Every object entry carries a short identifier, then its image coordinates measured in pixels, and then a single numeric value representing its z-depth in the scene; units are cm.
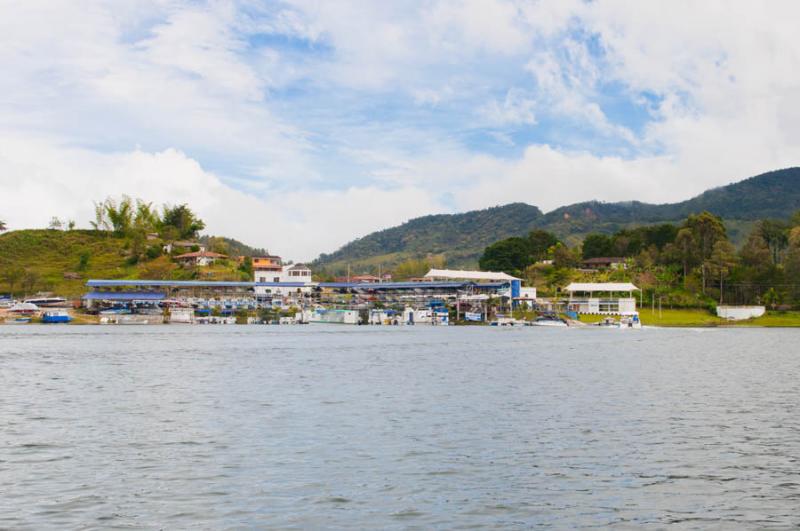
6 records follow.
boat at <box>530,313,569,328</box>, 11789
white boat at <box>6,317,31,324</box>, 11738
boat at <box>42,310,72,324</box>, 11750
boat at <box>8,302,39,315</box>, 12075
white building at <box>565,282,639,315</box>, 12414
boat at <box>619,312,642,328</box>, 11169
